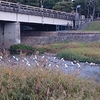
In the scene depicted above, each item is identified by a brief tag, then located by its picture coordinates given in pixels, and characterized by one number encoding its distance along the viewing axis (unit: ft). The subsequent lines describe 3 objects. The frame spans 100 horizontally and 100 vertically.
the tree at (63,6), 216.49
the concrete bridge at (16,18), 135.54
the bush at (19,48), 123.90
